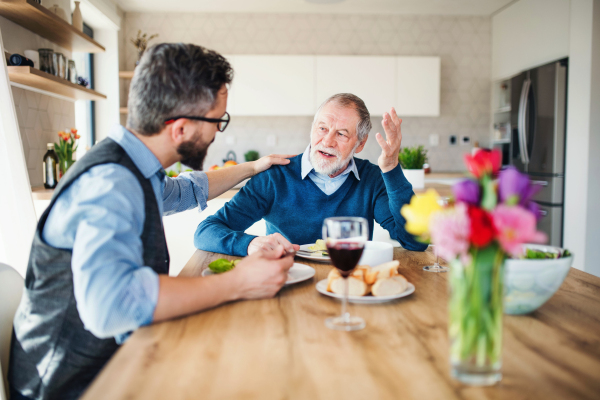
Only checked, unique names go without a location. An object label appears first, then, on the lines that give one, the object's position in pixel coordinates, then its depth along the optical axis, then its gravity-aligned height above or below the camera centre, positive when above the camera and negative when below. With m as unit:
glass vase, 0.55 -0.18
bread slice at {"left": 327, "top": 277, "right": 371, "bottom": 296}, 0.95 -0.25
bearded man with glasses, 0.79 -0.16
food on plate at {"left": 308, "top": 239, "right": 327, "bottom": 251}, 1.38 -0.24
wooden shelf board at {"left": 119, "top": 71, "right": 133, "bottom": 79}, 4.67 +1.00
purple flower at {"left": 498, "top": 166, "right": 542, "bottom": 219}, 0.53 -0.02
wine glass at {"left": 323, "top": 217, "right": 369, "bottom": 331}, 0.80 -0.13
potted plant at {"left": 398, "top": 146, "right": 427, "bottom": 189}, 3.05 +0.04
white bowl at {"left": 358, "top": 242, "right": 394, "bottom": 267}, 1.13 -0.22
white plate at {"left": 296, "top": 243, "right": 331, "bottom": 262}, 1.30 -0.25
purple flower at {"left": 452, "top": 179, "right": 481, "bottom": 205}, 0.54 -0.02
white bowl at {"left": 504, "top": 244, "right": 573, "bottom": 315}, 0.79 -0.20
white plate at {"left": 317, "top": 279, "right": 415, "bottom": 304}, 0.92 -0.26
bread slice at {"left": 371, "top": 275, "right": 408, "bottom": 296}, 0.94 -0.25
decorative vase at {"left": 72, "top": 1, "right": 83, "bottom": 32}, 3.36 +1.15
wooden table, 0.58 -0.28
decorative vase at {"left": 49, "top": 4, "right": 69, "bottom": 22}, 2.91 +1.04
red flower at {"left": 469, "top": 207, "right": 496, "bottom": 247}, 0.52 -0.07
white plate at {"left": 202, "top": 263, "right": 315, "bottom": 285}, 1.06 -0.26
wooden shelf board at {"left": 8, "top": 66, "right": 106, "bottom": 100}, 2.48 +0.55
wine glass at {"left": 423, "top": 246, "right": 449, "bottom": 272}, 1.22 -0.27
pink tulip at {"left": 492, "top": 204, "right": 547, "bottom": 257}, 0.51 -0.06
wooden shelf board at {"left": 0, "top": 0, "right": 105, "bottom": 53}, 2.46 +0.91
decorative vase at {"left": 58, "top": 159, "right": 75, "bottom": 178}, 2.99 +0.03
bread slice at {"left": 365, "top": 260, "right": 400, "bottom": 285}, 0.98 -0.23
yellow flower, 0.57 -0.05
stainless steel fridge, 3.76 +0.34
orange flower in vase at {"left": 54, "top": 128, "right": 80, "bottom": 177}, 2.96 +0.12
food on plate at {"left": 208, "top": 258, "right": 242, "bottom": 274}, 1.11 -0.24
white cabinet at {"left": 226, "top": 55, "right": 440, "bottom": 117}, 4.73 +0.95
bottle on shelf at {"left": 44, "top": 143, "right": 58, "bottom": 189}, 2.95 +0.00
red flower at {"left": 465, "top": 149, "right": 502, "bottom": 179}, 0.54 +0.01
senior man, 1.81 -0.08
